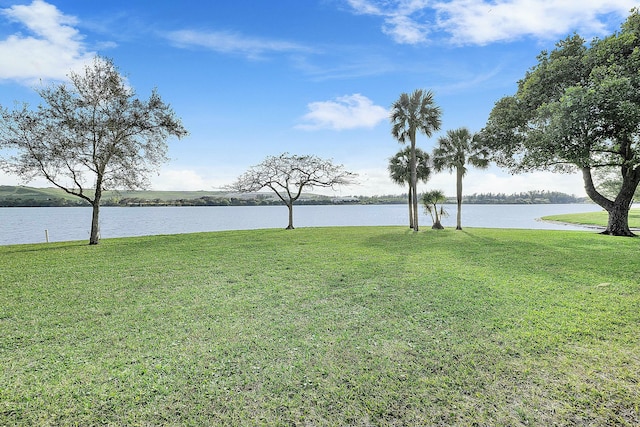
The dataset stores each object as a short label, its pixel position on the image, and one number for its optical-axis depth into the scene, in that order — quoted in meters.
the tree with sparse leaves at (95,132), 16.03
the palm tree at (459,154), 25.05
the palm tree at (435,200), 28.51
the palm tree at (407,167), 29.11
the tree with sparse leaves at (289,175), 30.38
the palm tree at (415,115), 23.03
